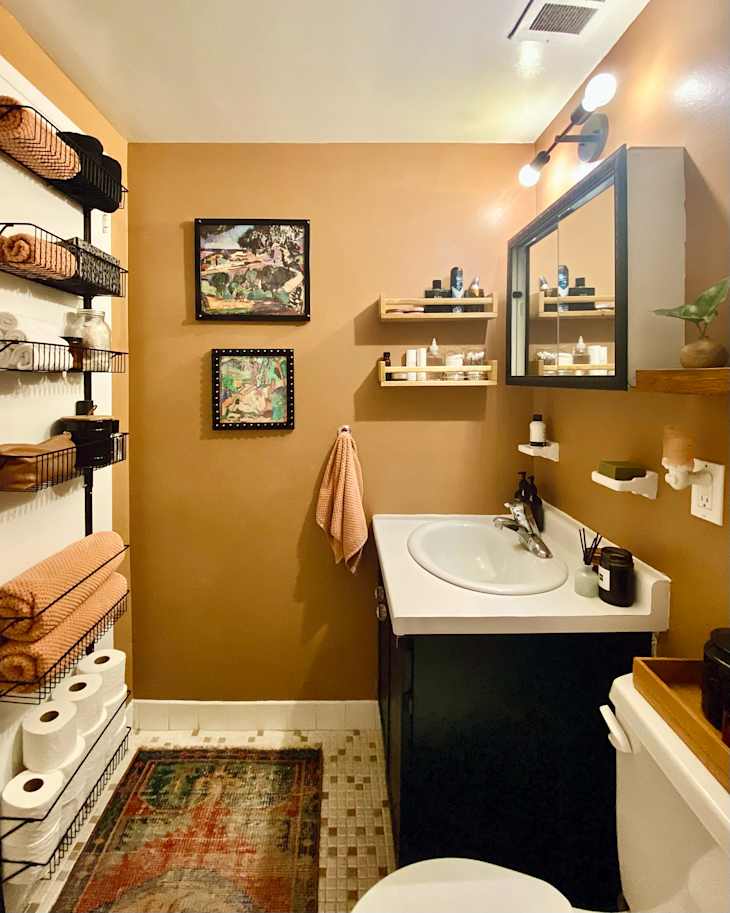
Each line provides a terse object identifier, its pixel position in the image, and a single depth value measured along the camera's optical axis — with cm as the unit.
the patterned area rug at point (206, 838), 161
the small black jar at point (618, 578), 144
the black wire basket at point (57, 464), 142
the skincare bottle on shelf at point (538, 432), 208
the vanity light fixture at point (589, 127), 149
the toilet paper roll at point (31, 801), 144
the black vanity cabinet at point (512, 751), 143
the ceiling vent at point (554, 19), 145
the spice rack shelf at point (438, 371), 216
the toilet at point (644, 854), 85
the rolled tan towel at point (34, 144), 133
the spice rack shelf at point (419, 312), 215
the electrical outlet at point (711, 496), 119
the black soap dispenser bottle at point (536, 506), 214
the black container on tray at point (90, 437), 171
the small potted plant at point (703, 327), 109
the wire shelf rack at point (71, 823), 145
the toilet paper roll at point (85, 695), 170
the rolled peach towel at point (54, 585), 138
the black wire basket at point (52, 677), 141
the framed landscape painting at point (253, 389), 230
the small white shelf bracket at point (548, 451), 204
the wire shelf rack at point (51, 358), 140
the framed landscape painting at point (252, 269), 227
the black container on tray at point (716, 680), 90
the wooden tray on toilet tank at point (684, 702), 87
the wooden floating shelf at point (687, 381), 99
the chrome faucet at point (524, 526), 190
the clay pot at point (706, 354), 113
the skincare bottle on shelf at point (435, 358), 222
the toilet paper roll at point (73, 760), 158
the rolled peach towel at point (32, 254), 136
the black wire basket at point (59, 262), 136
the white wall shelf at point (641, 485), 142
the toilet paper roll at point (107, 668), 186
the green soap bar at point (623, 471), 145
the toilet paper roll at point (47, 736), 153
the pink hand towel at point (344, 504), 223
